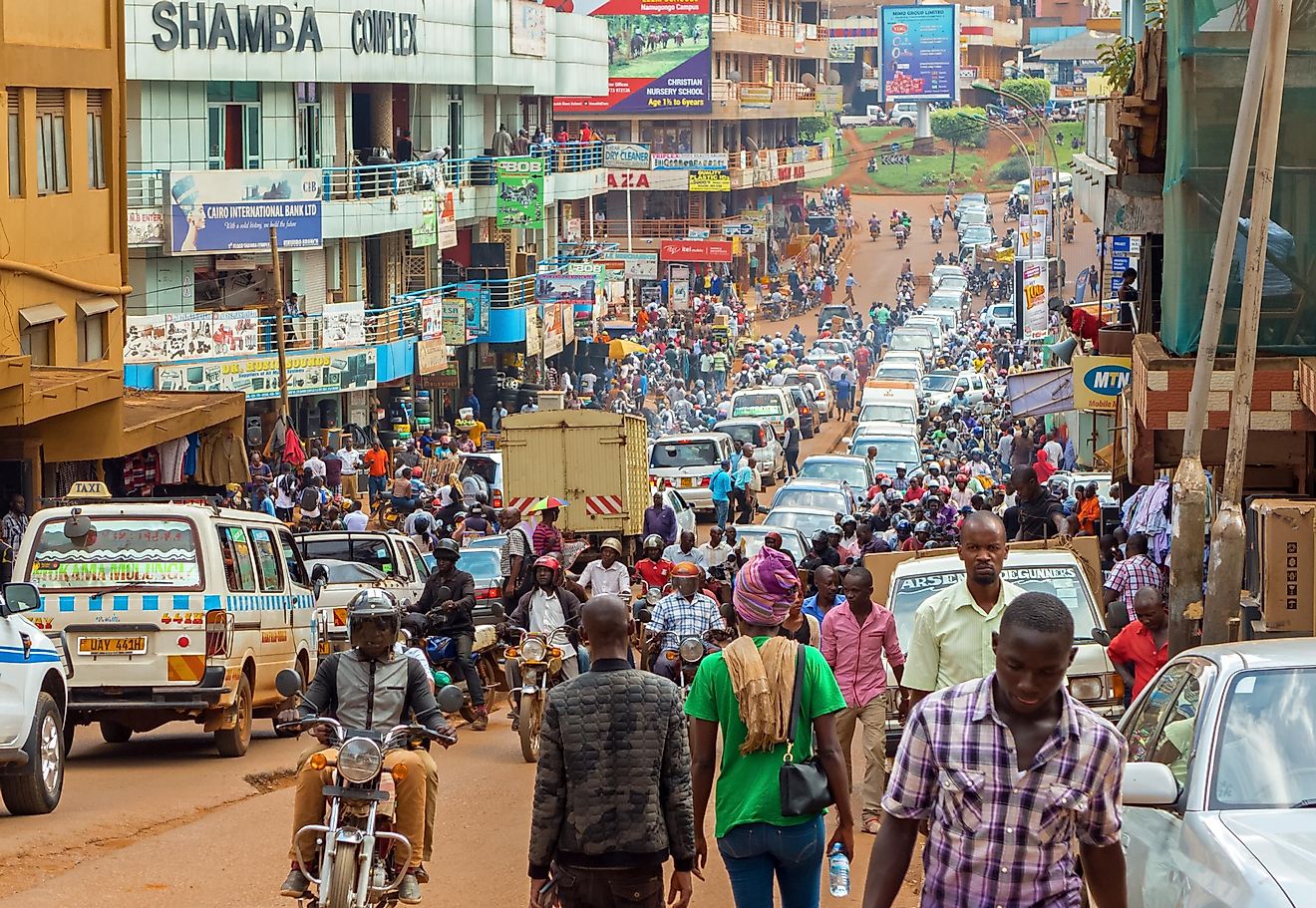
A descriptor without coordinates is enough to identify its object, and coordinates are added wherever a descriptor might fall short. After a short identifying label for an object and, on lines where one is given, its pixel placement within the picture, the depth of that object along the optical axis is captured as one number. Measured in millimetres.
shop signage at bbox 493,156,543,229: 50594
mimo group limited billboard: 113750
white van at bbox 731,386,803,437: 44625
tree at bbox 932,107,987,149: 119625
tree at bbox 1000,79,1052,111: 118750
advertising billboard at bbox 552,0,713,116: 80750
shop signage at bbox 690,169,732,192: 74000
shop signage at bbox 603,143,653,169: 71562
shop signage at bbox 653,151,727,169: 77000
